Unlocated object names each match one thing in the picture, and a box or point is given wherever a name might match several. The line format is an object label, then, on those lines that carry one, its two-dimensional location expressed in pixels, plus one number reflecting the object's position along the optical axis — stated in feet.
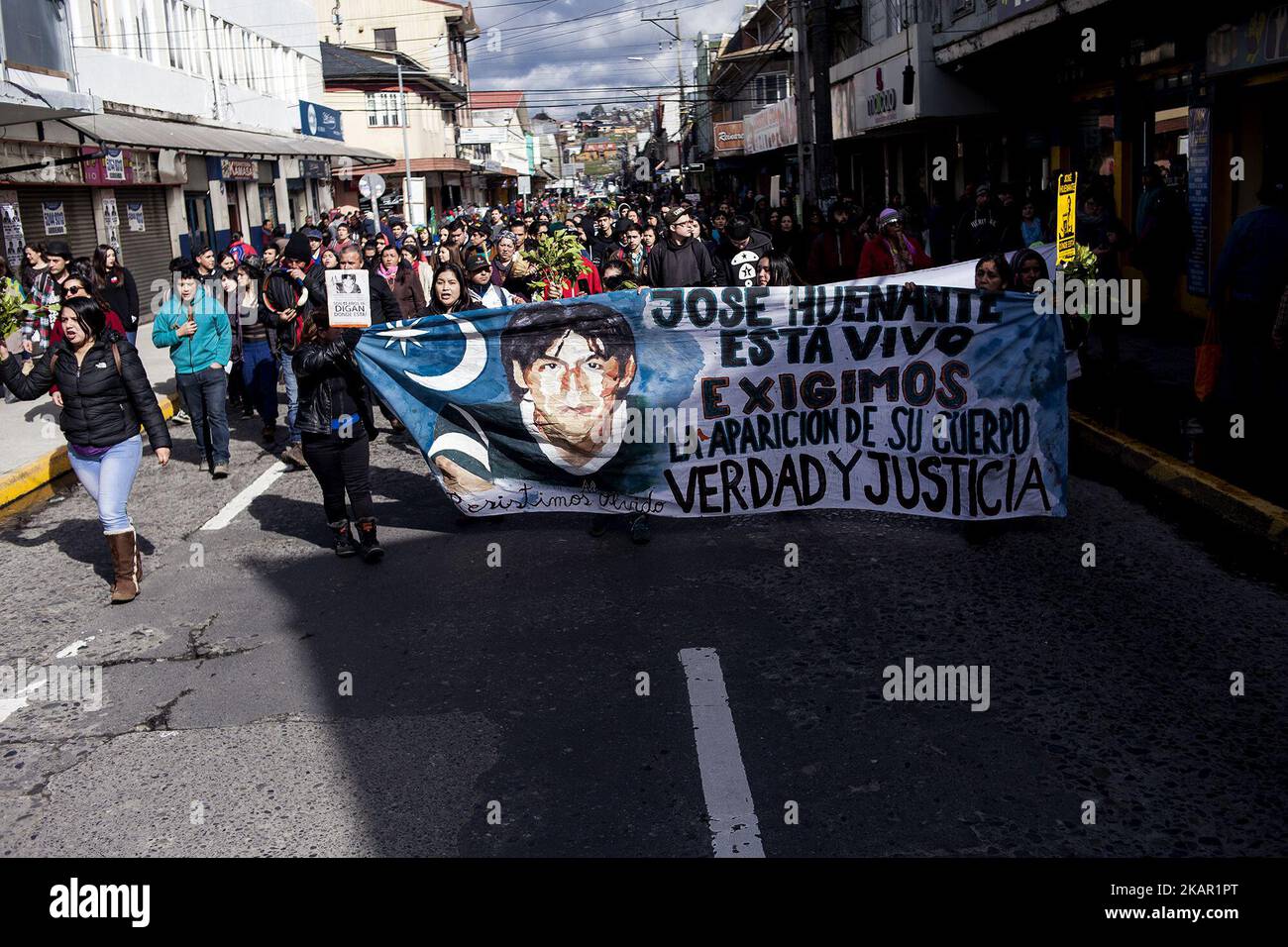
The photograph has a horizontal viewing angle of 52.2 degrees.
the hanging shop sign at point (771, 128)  116.16
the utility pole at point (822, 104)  68.08
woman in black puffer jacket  24.43
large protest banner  24.48
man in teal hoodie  35.40
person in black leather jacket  26.08
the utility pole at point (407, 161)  160.88
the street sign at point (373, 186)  111.45
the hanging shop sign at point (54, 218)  73.87
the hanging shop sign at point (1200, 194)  48.11
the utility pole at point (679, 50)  225.56
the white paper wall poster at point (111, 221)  83.61
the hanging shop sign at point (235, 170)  106.22
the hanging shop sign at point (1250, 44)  40.68
